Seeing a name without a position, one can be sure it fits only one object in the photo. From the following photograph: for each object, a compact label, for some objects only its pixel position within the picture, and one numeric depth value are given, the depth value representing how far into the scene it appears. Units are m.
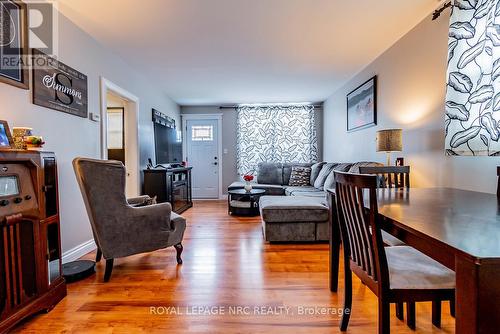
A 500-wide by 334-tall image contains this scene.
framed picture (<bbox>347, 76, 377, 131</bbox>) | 3.72
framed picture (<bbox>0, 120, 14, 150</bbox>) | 1.65
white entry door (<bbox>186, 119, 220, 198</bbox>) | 6.66
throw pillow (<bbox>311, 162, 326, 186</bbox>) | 5.28
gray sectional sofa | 3.08
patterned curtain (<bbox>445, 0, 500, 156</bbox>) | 1.77
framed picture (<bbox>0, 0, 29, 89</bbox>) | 1.87
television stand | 4.15
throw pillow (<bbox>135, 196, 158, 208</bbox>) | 2.69
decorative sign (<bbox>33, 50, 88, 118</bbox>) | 2.20
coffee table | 4.54
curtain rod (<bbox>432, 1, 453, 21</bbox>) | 2.26
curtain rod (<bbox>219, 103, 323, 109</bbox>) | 6.38
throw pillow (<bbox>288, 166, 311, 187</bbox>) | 5.42
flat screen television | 4.82
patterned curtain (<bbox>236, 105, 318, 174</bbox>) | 6.38
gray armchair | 2.07
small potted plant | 4.62
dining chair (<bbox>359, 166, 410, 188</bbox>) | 2.39
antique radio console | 1.50
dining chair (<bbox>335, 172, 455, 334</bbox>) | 1.14
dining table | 0.68
